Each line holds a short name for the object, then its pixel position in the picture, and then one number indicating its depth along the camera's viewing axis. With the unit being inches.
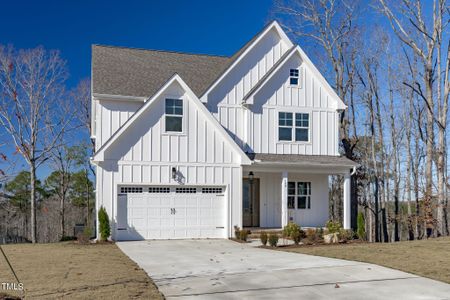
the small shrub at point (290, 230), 692.0
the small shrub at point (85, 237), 686.5
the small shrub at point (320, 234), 711.2
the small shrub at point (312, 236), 695.7
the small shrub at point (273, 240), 637.9
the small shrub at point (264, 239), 650.8
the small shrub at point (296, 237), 673.0
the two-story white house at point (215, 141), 730.2
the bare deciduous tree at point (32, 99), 1054.6
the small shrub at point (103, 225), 689.6
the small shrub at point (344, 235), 706.2
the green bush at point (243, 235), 713.0
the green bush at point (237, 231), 727.1
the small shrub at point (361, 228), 754.8
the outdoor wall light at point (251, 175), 807.7
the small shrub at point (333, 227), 716.0
